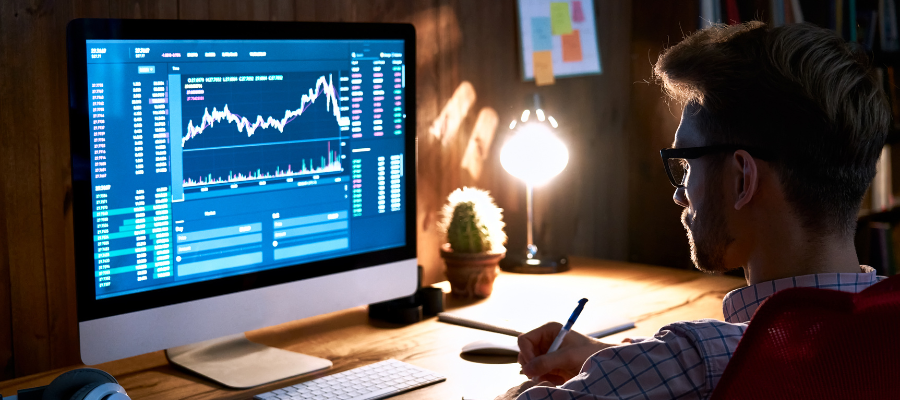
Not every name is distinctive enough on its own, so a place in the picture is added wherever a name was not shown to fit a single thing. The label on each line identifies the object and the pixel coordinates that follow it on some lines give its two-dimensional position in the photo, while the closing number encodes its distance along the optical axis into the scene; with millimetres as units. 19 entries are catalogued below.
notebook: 1607
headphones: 1001
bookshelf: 2451
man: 1033
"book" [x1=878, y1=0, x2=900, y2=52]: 2812
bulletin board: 2238
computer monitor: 1205
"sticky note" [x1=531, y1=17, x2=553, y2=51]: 2248
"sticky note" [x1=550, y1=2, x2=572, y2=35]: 2291
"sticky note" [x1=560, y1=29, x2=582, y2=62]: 2336
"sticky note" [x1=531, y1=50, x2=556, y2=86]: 2260
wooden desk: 1328
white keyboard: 1250
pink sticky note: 2350
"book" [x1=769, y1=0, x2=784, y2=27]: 2453
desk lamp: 2066
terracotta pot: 1833
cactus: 1857
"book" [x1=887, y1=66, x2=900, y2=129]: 2910
